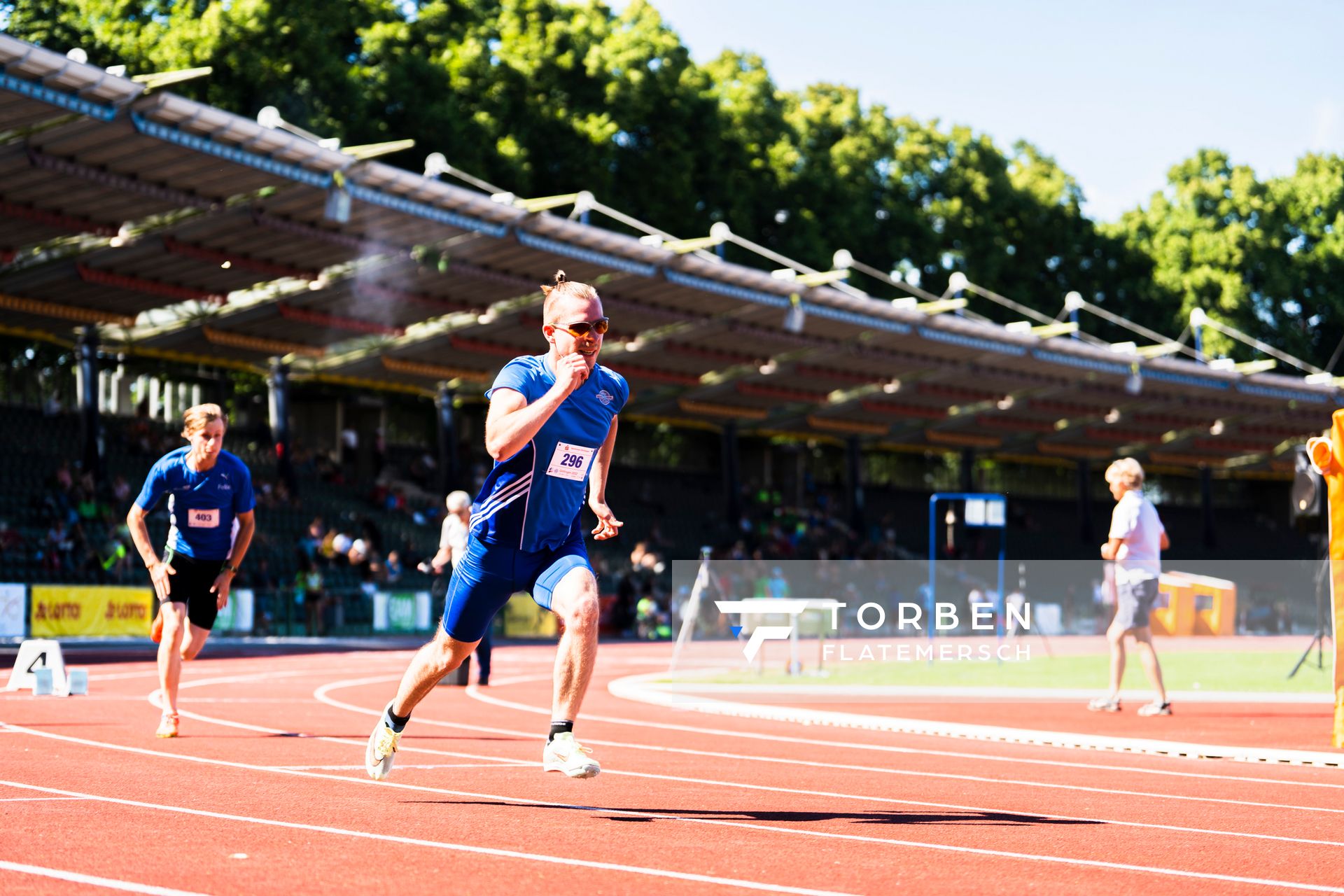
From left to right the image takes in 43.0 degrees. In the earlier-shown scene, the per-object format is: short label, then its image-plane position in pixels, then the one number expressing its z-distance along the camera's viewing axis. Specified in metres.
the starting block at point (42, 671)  14.63
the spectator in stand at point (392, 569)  35.12
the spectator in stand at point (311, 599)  32.00
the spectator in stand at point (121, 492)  33.50
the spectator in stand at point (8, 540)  28.47
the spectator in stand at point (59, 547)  29.11
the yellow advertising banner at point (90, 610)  26.08
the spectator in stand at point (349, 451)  44.75
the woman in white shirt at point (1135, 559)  14.41
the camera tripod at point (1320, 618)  19.67
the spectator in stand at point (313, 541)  33.27
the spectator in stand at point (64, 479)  32.34
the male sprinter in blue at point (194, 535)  10.33
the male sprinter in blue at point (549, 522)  6.89
